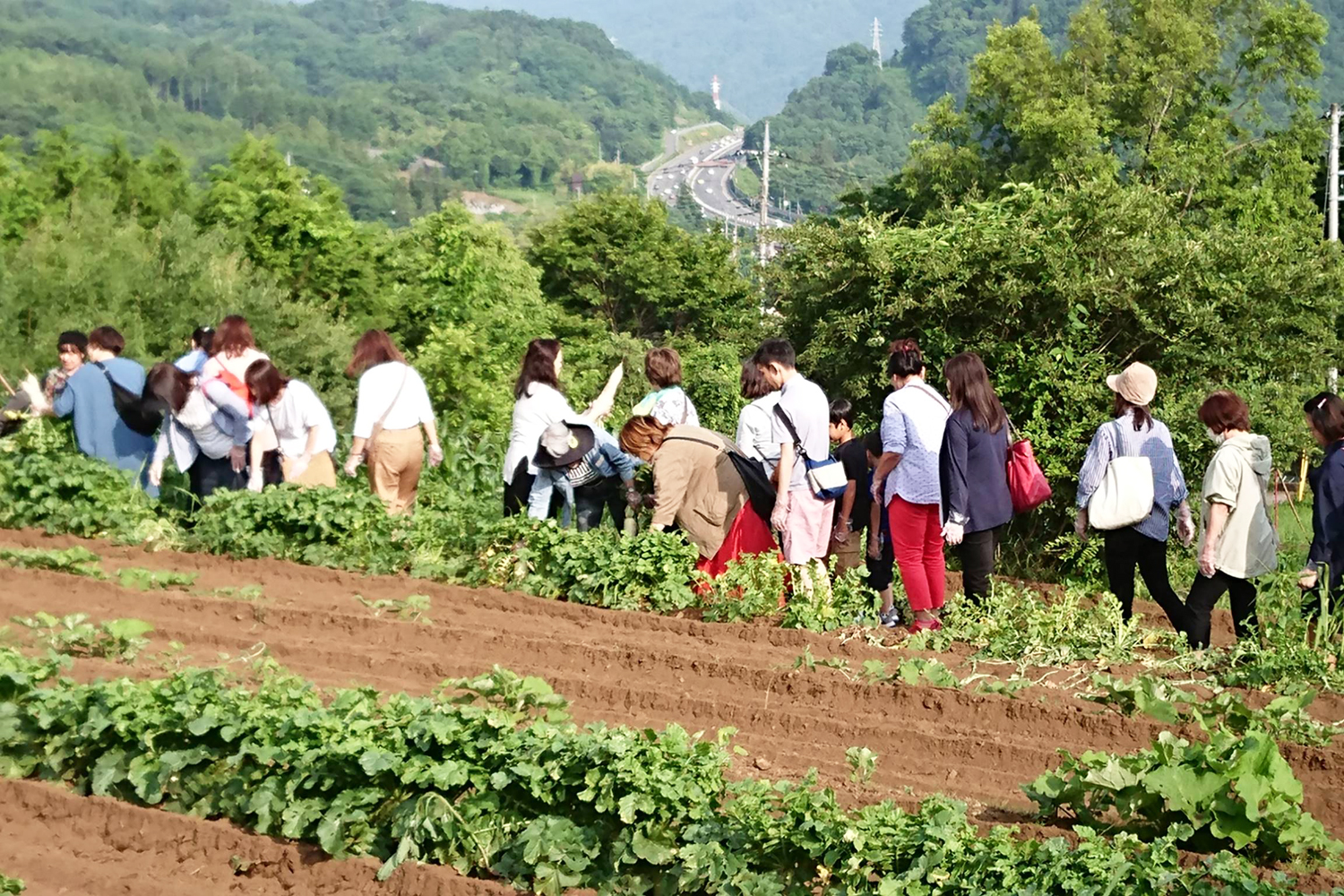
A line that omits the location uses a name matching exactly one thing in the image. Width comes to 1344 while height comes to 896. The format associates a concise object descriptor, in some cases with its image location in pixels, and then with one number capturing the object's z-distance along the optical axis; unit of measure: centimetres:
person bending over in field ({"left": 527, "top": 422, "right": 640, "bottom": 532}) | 908
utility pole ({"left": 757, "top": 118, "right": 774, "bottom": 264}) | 5109
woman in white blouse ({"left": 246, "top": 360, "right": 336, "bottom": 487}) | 1044
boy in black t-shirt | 895
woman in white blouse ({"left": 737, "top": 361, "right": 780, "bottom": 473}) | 854
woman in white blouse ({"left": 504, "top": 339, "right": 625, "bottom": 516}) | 916
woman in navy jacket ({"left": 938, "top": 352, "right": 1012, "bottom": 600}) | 793
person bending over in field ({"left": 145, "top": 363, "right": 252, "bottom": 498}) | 1045
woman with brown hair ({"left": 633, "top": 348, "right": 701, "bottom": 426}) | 881
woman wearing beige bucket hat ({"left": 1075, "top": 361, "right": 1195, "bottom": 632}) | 788
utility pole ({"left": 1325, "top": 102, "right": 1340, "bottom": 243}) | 3622
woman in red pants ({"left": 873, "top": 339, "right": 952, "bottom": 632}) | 817
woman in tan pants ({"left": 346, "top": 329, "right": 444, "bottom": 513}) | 1001
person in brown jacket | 868
